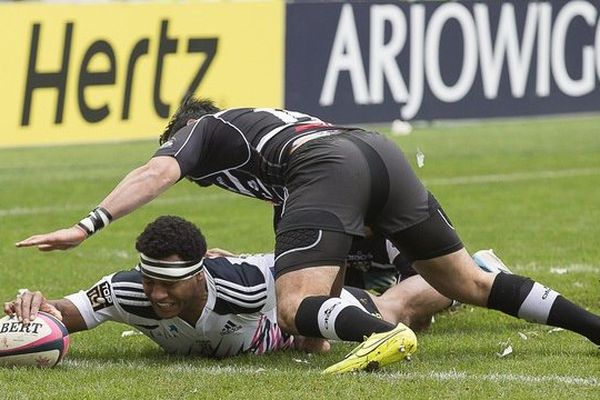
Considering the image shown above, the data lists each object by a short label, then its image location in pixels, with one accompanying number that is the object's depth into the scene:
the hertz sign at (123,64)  32.12
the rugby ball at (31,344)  13.08
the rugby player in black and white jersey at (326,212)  12.62
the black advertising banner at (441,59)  36.84
